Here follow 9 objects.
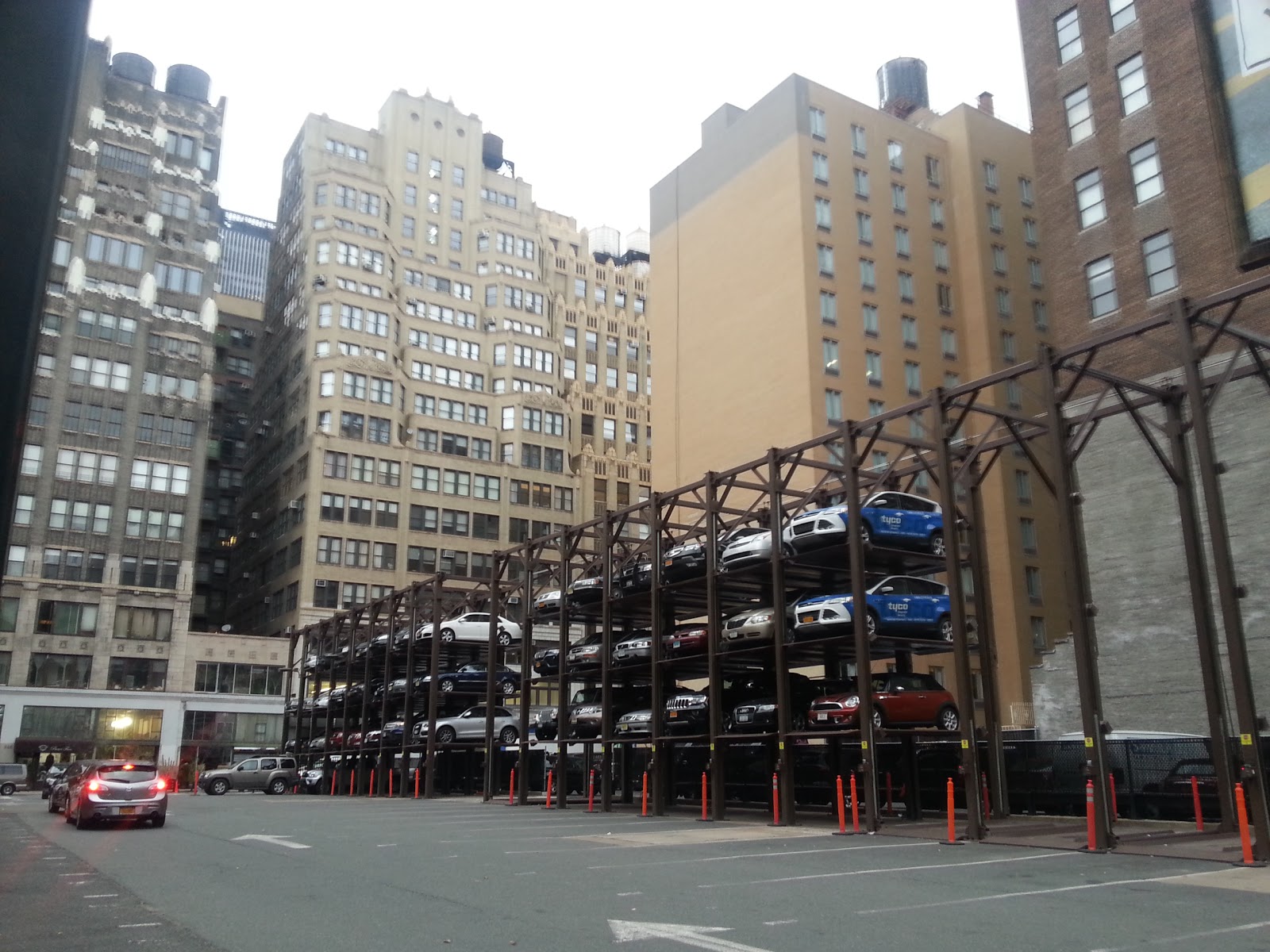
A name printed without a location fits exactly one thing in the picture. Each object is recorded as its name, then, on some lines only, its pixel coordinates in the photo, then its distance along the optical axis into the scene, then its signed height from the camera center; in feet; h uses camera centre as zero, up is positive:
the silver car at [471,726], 128.67 +4.11
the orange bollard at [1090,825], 55.31 -3.30
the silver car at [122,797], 75.31 -2.40
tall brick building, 107.82 +51.74
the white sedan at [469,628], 132.77 +15.82
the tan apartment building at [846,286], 190.49 +88.43
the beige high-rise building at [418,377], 276.62 +106.21
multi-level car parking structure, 60.03 +13.89
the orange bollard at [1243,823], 49.14 -2.85
